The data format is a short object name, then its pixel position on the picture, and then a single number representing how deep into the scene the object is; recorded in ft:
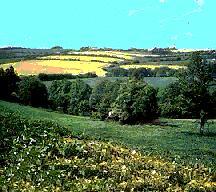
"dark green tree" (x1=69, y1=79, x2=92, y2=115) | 439.63
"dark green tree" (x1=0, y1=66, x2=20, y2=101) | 392.88
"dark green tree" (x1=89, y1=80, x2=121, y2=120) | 376.07
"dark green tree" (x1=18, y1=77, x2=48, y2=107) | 400.88
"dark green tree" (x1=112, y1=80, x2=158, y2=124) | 342.64
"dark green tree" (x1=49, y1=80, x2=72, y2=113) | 457.27
